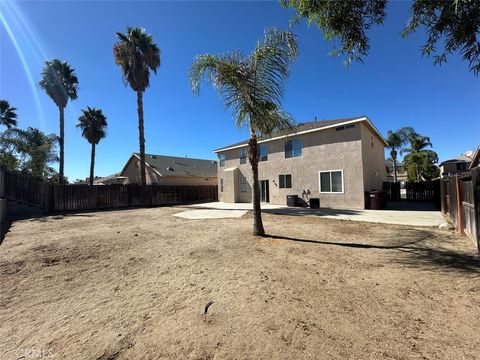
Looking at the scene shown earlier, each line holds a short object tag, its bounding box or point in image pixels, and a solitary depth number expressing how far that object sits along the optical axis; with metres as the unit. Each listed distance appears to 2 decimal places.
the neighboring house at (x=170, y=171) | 29.44
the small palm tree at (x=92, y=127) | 29.27
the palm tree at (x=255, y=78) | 7.81
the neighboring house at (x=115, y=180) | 33.84
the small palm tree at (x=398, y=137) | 35.03
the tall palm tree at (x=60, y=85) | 24.72
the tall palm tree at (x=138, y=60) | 22.19
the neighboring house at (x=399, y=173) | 54.92
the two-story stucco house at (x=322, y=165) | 16.03
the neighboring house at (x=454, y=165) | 37.62
